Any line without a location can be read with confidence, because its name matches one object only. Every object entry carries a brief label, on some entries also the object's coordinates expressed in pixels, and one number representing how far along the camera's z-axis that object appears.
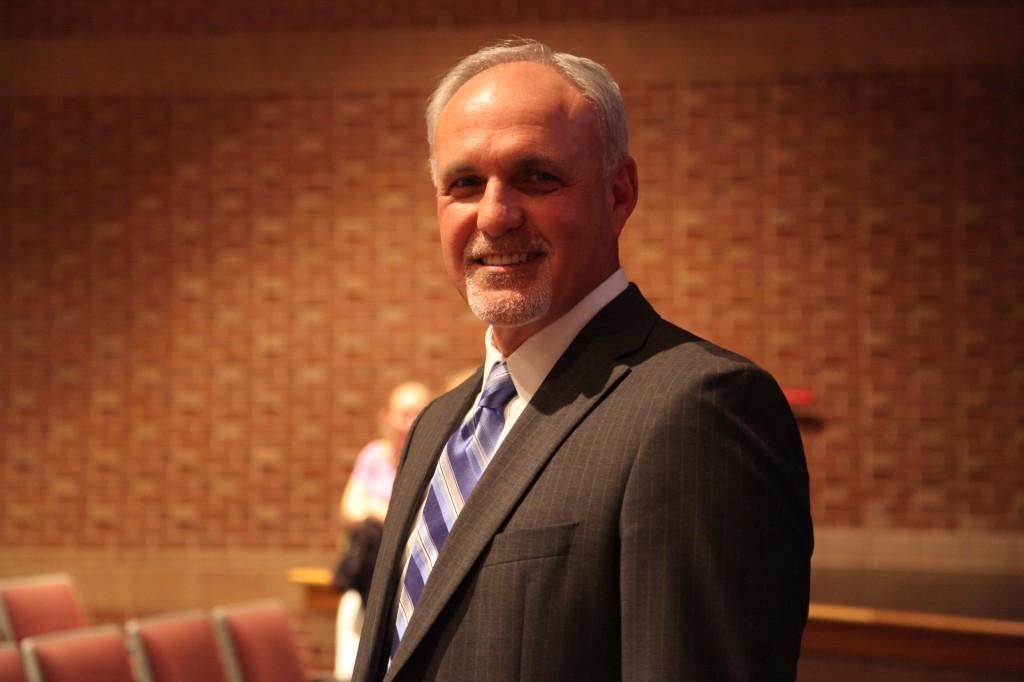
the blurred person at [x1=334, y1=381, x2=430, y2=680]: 5.94
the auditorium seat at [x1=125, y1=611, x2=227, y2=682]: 3.96
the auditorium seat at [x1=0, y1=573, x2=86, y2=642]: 4.86
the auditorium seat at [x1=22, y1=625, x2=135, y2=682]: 3.63
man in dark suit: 1.45
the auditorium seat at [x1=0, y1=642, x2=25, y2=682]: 3.68
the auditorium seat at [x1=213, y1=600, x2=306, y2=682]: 4.38
